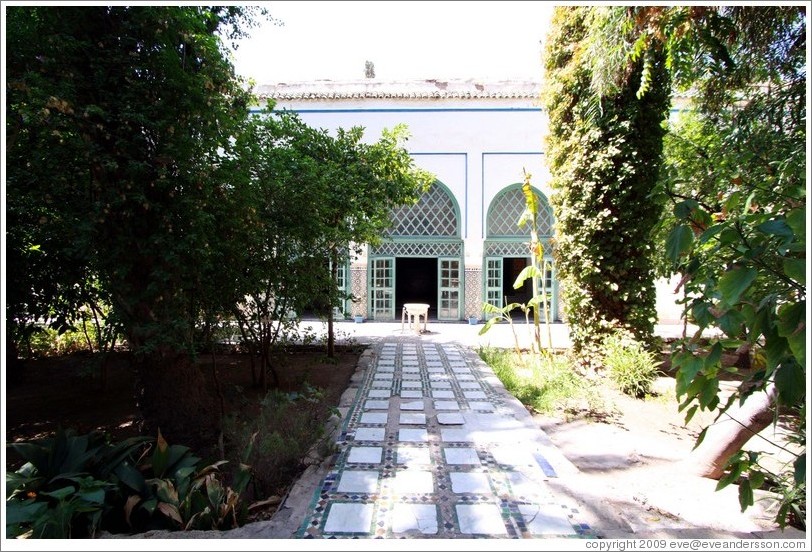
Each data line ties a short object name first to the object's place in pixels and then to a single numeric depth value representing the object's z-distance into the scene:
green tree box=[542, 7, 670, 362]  5.48
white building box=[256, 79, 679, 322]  12.05
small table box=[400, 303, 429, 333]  10.04
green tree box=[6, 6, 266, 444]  2.73
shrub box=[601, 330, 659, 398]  4.93
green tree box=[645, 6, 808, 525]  1.31
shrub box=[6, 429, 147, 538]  2.04
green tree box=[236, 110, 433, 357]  4.15
